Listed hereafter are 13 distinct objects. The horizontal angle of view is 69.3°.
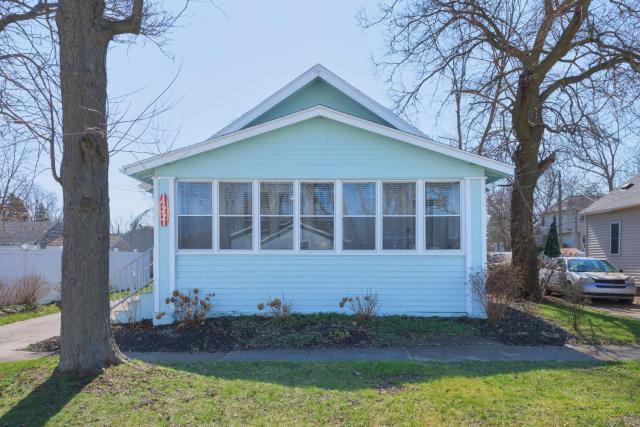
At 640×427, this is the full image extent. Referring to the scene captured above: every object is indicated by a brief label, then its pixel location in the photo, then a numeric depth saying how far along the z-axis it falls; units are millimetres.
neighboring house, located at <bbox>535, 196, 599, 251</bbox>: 41781
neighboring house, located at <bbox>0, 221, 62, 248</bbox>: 22938
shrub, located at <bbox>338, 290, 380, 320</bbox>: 9664
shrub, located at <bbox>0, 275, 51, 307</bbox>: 13117
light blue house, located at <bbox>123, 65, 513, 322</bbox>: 10078
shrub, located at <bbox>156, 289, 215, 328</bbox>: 9516
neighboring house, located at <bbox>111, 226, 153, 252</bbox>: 30298
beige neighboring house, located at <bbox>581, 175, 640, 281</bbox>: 18984
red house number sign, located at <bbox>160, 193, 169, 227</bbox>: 9969
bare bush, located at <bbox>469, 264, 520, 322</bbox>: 9719
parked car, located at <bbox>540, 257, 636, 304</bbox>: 15477
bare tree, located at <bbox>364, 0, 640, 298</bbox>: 11984
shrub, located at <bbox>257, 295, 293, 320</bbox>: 9570
